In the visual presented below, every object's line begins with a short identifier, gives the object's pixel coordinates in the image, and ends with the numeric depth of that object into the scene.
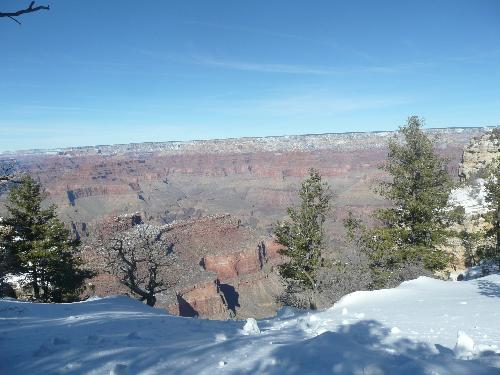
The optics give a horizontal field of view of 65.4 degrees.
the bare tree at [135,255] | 18.52
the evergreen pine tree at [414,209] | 19.52
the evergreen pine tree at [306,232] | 22.06
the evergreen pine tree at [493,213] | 20.19
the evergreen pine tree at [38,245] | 21.78
